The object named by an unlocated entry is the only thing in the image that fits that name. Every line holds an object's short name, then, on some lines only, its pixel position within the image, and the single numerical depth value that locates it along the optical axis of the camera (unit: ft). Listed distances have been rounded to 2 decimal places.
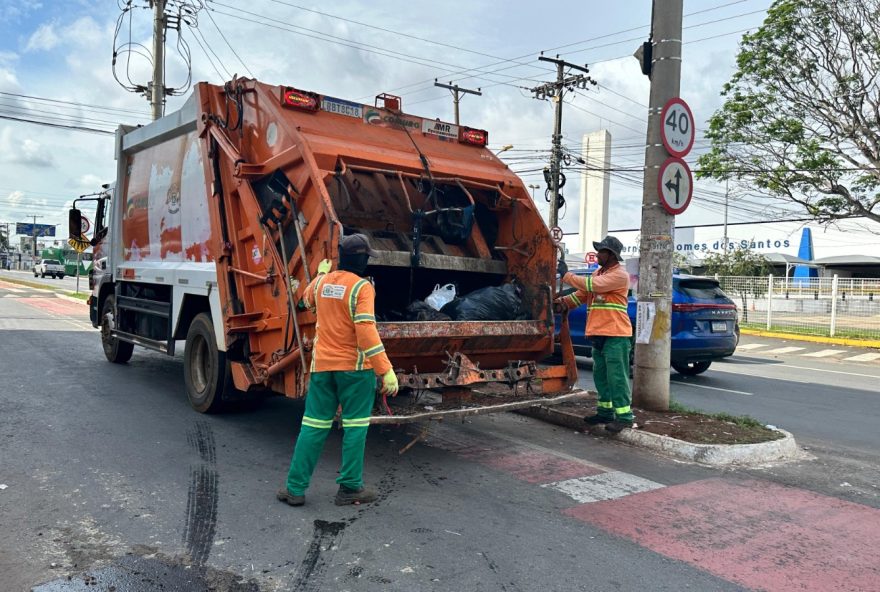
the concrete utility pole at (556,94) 76.84
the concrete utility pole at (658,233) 21.53
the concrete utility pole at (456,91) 91.07
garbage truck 16.84
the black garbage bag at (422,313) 19.03
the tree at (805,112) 49.90
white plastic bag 19.85
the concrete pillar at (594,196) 135.03
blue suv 32.42
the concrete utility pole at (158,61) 63.46
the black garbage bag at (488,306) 19.40
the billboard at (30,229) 331.57
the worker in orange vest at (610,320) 19.75
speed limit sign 21.52
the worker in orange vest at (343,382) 13.41
